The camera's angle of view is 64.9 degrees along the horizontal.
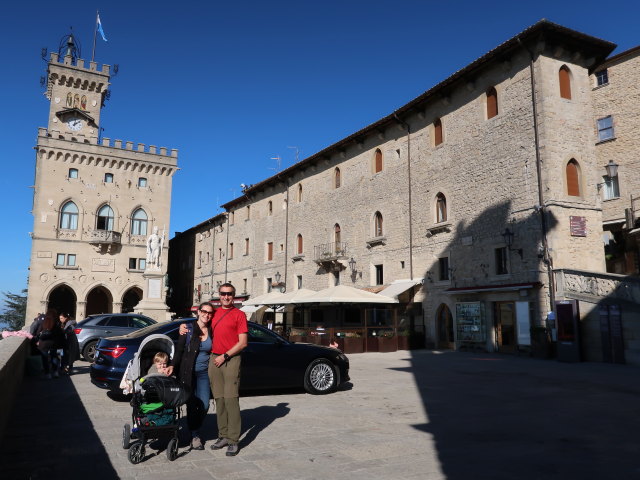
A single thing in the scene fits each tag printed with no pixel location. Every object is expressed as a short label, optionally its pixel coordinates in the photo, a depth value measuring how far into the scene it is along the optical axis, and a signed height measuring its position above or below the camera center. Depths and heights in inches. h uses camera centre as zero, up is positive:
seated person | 214.4 -23.8
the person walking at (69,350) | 467.2 -38.9
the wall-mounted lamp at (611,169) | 762.2 +212.2
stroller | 198.5 -39.9
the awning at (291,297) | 863.5 +20.3
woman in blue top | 219.9 -25.1
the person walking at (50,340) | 434.6 -27.6
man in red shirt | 211.6 -24.7
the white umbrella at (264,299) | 979.3 +20.0
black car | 335.0 -36.8
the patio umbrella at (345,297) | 767.1 +19.1
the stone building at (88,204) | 1537.9 +335.0
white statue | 1187.5 +137.8
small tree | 1988.2 -10.6
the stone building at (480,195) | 682.8 +186.6
